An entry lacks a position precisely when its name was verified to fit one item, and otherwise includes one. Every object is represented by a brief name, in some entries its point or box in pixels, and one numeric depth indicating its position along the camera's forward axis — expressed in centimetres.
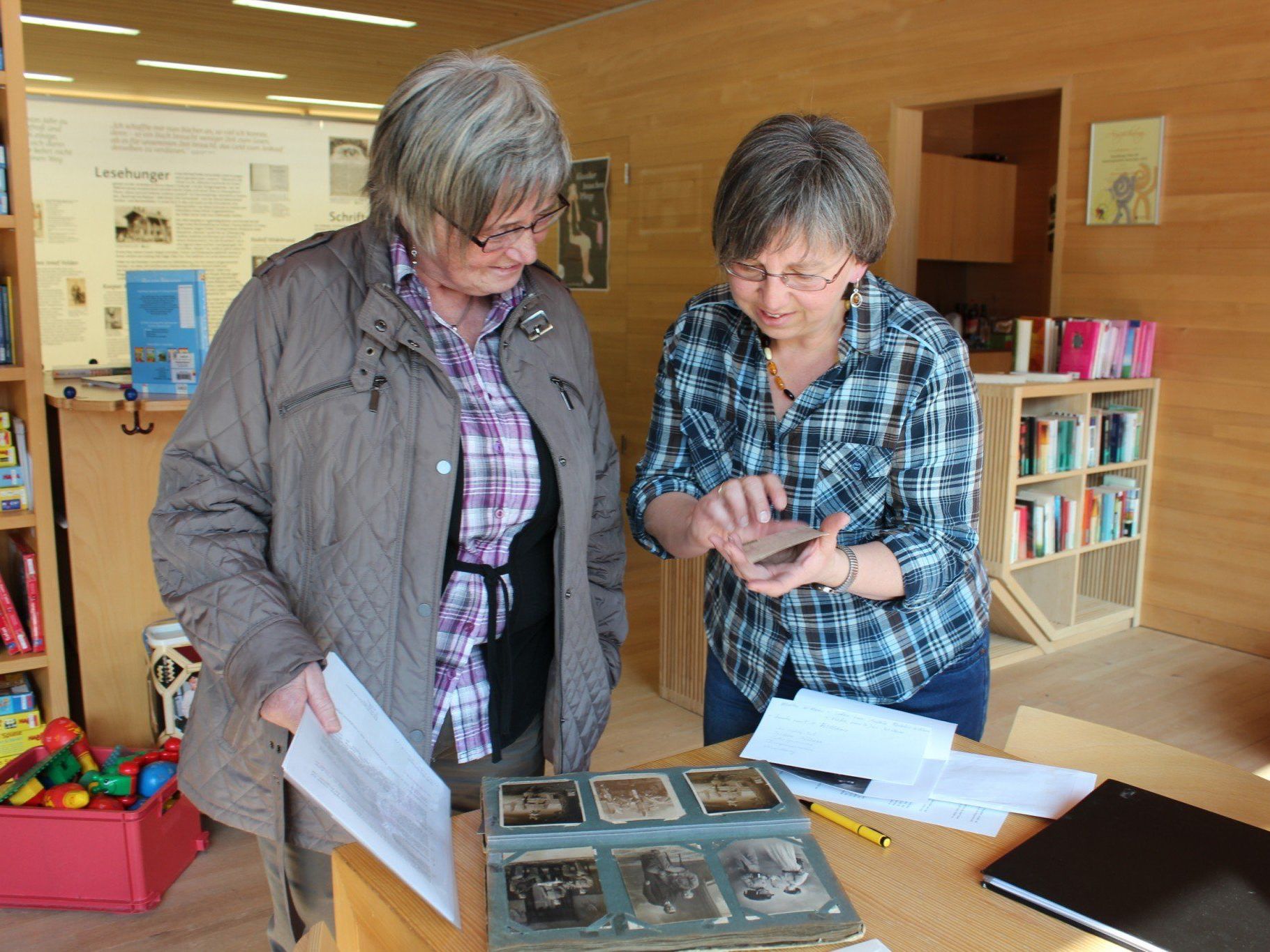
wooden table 103
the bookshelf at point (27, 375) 283
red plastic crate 249
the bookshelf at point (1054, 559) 434
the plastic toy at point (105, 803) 256
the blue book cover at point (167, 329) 319
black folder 100
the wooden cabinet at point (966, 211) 644
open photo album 98
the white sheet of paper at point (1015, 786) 129
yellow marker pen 120
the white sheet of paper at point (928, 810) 125
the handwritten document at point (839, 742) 135
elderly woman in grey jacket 132
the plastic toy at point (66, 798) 253
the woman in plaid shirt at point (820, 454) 140
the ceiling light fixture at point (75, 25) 729
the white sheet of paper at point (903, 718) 144
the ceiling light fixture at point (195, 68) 885
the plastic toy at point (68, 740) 276
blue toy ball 263
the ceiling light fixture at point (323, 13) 702
